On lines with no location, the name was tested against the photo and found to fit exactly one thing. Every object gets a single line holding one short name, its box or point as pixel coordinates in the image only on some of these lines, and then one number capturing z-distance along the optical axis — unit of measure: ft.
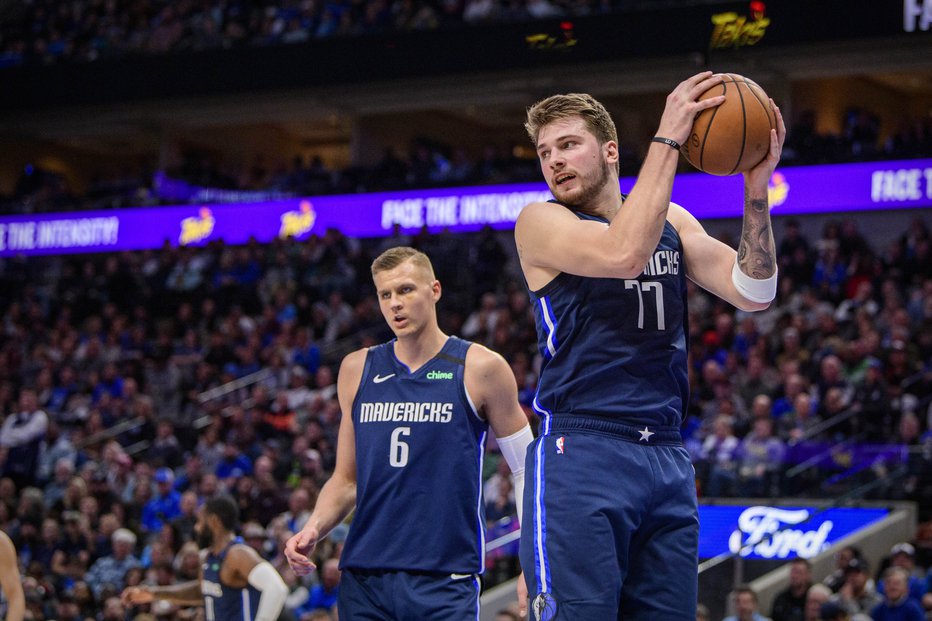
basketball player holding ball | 11.67
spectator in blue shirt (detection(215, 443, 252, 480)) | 50.44
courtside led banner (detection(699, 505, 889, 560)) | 37.58
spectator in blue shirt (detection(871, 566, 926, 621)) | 30.96
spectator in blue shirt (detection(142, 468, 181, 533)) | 47.98
